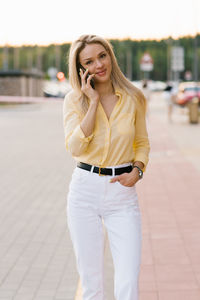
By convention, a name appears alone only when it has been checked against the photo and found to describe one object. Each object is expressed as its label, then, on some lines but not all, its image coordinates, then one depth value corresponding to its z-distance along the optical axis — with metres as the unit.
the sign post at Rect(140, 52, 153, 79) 31.35
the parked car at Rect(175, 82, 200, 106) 35.09
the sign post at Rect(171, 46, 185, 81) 27.80
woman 3.05
